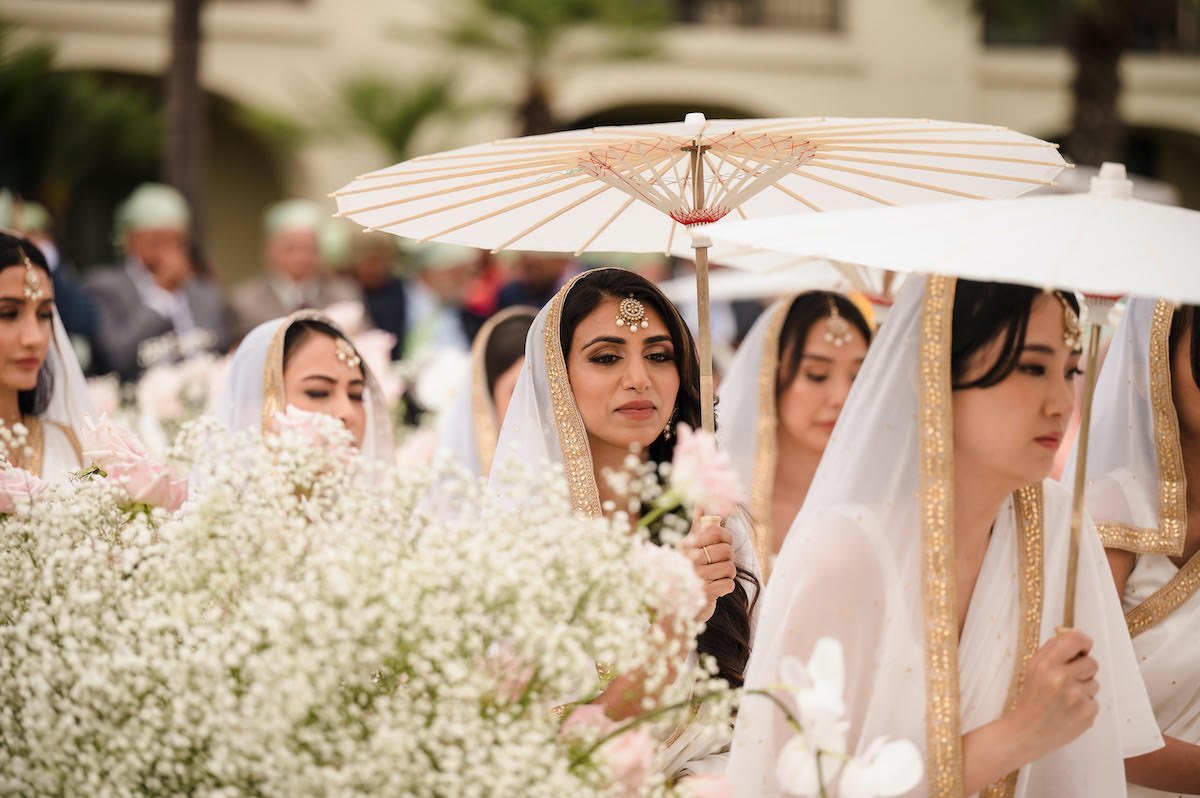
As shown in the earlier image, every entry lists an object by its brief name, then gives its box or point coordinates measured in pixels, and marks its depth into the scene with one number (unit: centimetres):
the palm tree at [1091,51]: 1711
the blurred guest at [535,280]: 965
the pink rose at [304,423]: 240
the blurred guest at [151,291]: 866
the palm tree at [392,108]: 1619
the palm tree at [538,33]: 1639
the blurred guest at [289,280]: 971
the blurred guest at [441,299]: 964
